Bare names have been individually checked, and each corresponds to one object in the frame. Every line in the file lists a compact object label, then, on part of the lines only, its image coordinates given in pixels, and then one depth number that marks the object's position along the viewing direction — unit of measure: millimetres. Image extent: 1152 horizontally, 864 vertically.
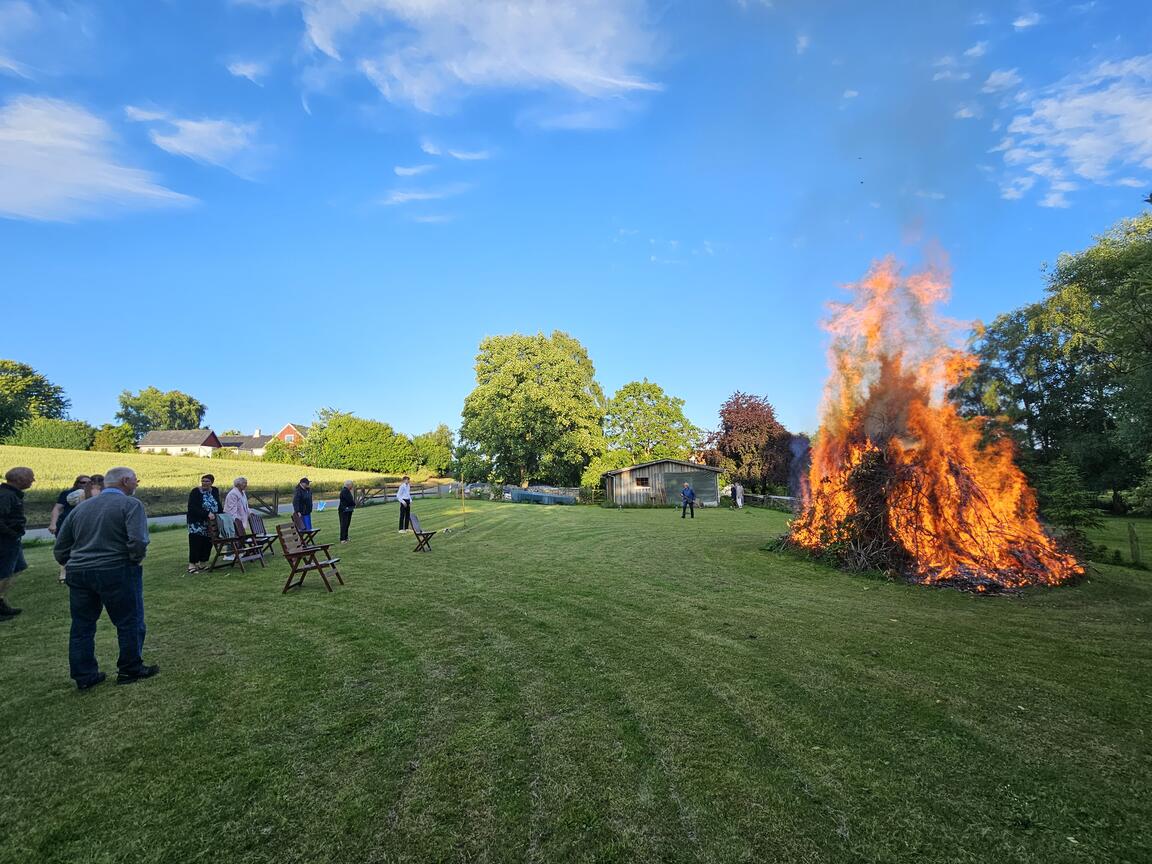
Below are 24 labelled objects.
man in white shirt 16141
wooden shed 37188
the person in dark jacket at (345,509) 15628
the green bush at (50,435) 55750
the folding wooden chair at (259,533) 12297
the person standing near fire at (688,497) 25750
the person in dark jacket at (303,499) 15172
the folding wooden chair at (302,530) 12379
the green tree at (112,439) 58816
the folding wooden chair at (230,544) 11148
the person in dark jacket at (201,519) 11062
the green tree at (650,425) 49938
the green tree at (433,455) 85544
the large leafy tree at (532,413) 45625
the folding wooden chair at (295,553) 9102
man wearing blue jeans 5105
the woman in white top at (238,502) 12066
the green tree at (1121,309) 22812
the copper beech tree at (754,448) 39750
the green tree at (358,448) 77188
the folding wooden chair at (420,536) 13649
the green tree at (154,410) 112125
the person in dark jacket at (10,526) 7355
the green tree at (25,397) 53812
